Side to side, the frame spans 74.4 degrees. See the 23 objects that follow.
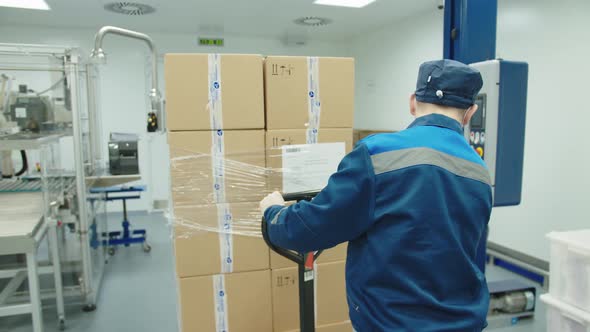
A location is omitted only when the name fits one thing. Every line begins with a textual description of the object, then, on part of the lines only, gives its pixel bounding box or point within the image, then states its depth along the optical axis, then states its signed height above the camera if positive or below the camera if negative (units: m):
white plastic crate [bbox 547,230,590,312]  2.07 -0.79
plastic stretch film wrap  1.90 -0.27
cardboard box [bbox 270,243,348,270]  2.07 -0.72
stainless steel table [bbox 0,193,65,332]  2.26 -0.65
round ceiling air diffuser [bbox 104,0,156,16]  4.50 +1.45
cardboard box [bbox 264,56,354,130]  1.95 +0.18
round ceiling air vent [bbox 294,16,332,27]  5.33 +1.49
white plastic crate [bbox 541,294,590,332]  2.06 -1.06
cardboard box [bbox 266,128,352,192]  1.98 -0.10
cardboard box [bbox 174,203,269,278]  1.92 -0.57
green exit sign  6.22 +1.38
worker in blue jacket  1.05 -0.26
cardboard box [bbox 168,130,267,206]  1.87 -0.19
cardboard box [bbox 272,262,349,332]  2.10 -0.93
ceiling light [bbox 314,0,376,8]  4.49 +1.44
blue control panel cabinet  1.95 -0.01
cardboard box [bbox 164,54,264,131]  1.81 +0.17
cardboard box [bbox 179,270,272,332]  1.96 -0.90
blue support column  1.99 +0.49
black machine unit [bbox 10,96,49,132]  3.45 +0.15
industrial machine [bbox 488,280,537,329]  2.94 -1.38
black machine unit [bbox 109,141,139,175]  3.71 -0.28
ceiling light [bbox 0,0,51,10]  4.37 +1.45
